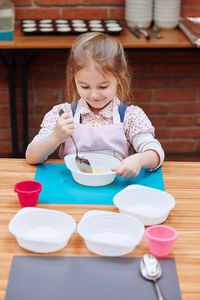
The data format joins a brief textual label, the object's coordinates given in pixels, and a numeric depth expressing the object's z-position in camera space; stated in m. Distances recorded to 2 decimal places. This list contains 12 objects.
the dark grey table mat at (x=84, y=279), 0.95
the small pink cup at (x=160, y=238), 1.07
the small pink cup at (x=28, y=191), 1.26
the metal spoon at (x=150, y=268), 1.00
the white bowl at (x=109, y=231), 1.07
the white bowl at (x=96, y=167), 1.39
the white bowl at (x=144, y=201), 1.23
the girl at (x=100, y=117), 1.52
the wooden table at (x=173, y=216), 1.03
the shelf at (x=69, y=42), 2.56
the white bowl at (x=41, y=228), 1.08
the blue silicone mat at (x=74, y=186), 1.32
